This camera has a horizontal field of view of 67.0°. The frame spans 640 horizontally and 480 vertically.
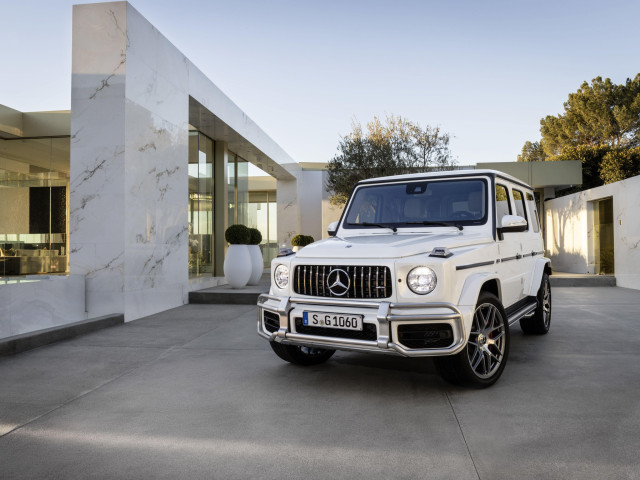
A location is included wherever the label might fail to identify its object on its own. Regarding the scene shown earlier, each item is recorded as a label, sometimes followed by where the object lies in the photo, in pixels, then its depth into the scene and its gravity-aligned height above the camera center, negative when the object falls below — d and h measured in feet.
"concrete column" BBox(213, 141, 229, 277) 46.21 +4.31
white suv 11.46 -0.82
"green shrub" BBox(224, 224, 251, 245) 37.14 +1.13
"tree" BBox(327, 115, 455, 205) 69.26 +14.17
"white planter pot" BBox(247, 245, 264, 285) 40.29 -1.23
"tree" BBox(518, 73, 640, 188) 78.74 +26.63
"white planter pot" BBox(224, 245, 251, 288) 36.63 -1.32
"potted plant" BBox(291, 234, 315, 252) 54.60 +0.91
